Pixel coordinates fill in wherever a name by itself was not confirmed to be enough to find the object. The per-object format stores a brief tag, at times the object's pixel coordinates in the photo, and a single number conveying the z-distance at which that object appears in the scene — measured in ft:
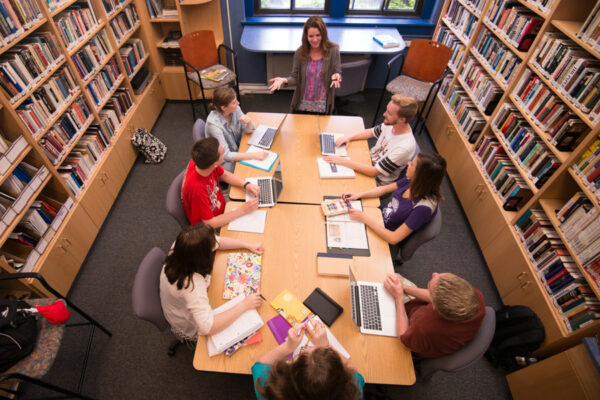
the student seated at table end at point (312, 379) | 3.61
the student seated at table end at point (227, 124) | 8.10
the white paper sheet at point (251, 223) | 6.52
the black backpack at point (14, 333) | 5.43
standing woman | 9.52
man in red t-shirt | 6.23
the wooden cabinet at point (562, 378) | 5.34
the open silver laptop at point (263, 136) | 8.68
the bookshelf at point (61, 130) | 6.82
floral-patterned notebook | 5.51
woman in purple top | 6.12
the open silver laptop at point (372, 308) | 5.18
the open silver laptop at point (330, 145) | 8.54
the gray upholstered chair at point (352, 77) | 11.27
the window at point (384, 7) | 14.51
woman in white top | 4.67
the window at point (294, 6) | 14.32
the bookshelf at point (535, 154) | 6.40
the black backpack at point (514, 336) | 6.74
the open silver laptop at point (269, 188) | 7.09
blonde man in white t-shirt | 7.54
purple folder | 5.02
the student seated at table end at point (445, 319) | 4.49
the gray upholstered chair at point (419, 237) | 6.41
